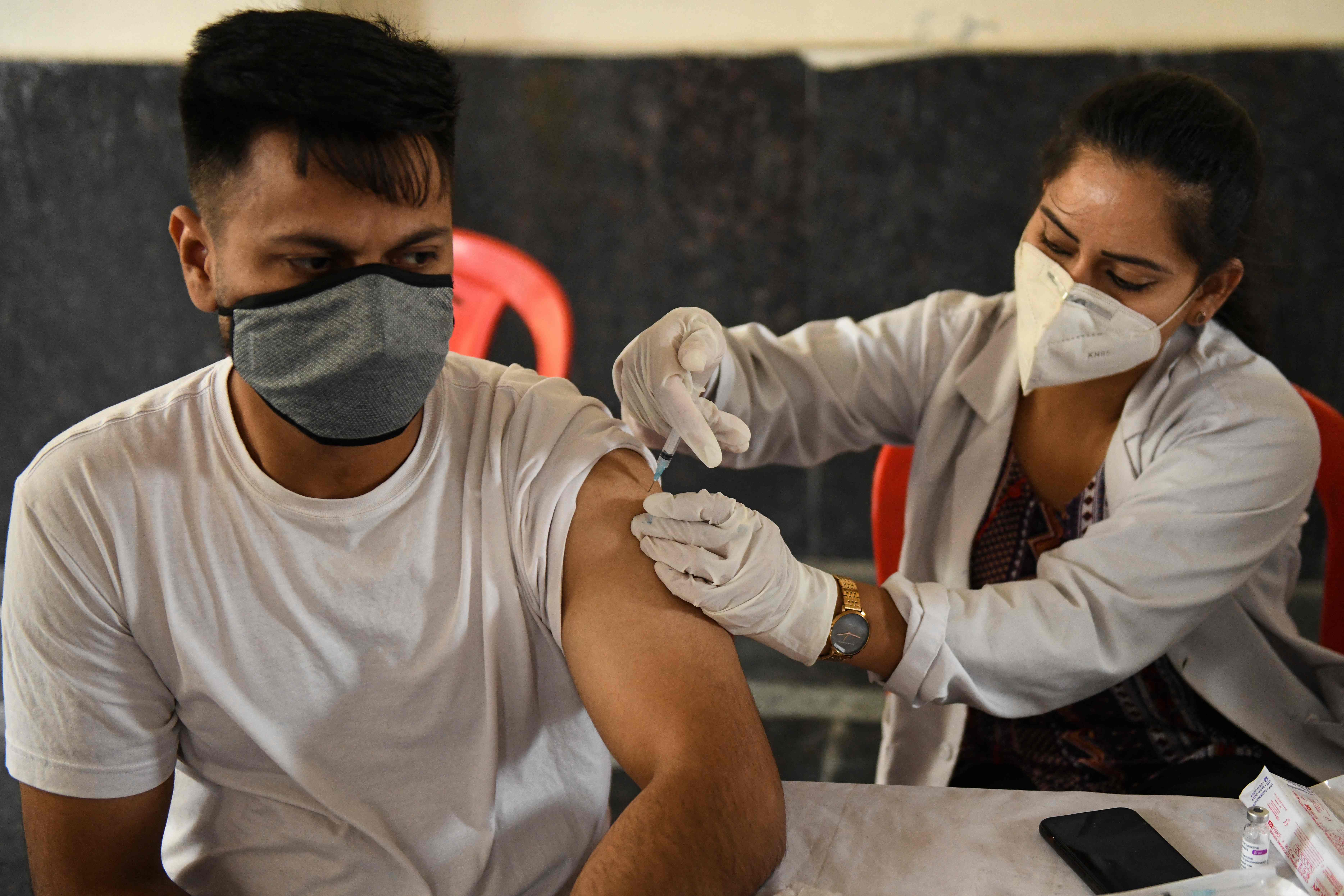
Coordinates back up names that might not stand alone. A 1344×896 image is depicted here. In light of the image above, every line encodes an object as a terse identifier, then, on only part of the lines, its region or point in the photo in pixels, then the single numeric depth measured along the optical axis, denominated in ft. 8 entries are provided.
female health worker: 4.76
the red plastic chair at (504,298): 9.92
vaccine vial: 3.35
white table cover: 3.49
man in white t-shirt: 3.62
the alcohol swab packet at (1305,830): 3.16
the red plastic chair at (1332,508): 5.94
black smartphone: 3.40
